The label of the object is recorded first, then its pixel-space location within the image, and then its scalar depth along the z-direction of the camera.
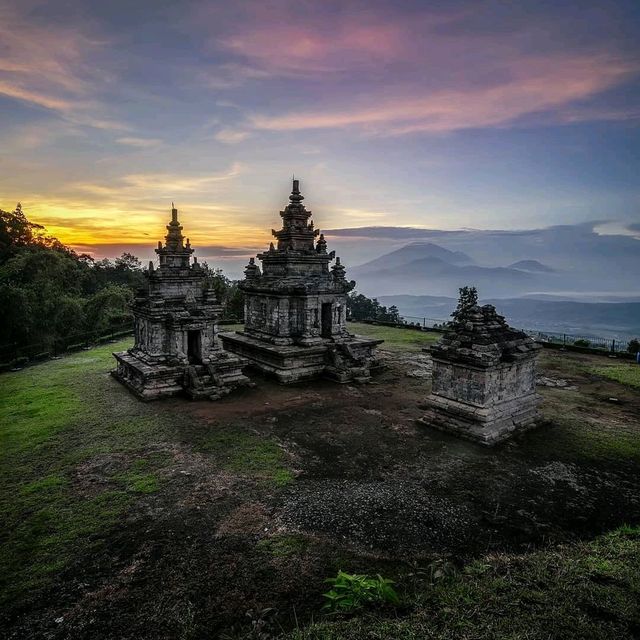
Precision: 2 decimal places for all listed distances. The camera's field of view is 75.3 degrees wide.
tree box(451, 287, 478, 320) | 32.94
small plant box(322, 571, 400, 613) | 5.44
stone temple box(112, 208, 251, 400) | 16.44
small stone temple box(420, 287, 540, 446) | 12.03
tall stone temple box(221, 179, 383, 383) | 19.30
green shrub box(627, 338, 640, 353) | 24.25
